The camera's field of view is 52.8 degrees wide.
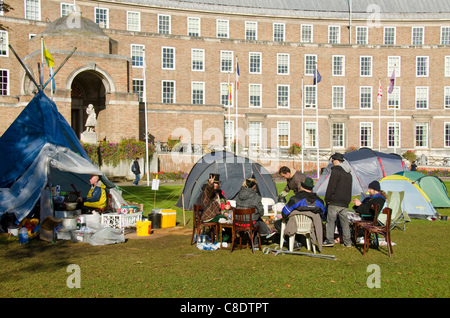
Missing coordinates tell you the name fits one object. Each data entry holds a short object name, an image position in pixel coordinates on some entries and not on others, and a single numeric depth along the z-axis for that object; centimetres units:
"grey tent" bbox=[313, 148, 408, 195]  1970
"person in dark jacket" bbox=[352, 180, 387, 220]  1129
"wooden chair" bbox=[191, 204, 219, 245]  1117
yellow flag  2161
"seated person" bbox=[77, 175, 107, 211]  1350
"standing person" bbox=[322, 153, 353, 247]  1084
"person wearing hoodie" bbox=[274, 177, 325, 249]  1022
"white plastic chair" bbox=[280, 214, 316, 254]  1012
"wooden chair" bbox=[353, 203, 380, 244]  1050
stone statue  3173
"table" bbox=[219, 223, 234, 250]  1069
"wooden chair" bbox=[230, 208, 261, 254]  1023
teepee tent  1284
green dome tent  1809
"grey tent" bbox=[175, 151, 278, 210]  1750
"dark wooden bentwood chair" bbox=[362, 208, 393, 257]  1000
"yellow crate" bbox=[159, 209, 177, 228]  1420
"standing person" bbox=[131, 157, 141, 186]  2752
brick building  4344
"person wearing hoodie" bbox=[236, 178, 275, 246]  1066
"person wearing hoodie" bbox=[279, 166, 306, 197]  1242
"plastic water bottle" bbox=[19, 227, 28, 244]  1155
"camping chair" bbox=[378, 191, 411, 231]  1235
